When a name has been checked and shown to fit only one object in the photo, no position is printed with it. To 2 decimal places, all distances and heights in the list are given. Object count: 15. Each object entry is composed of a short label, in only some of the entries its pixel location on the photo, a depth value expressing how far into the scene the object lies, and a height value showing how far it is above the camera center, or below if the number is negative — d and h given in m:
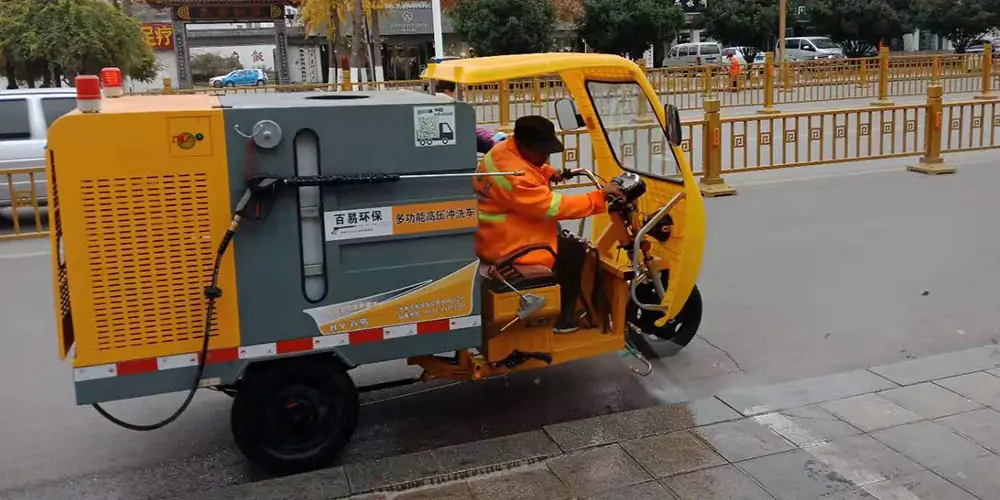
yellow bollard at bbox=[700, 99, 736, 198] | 11.02 -1.07
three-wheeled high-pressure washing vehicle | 3.82 -0.73
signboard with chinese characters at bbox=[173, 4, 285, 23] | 34.34 +2.79
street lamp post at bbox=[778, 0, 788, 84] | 33.87 +1.37
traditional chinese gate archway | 34.25 +2.78
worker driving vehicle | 4.68 -0.64
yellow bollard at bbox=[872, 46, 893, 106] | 22.08 -0.32
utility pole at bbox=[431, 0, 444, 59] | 20.50 +1.15
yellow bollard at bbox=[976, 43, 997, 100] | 20.72 -0.14
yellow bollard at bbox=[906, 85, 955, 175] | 12.21 -0.98
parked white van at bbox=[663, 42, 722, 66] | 39.25 +0.76
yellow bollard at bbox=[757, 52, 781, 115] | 20.64 -0.37
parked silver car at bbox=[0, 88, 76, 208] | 10.47 -0.38
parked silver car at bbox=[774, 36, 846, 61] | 41.81 +0.87
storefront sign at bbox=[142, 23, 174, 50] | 43.88 +2.60
